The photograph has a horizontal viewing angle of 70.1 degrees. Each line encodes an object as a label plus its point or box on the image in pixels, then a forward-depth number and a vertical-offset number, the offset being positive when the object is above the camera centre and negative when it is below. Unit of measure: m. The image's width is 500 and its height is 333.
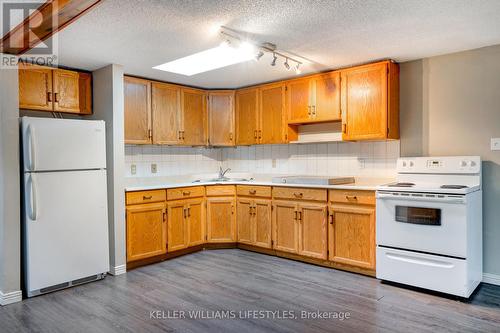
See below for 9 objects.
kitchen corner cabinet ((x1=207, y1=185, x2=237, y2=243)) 4.56 -0.70
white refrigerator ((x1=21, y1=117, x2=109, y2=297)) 3.06 -0.39
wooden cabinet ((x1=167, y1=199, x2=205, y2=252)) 4.13 -0.77
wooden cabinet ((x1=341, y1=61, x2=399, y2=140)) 3.57 +0.58
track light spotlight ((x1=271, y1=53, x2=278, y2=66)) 3.29 +0.92
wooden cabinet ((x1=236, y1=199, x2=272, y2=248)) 4.29 -0.78
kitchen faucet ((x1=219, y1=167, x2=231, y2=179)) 5.13 -0.20
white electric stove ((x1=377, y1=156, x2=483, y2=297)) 2.88 -0.61
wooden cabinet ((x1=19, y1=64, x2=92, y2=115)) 3.39 +0.72
